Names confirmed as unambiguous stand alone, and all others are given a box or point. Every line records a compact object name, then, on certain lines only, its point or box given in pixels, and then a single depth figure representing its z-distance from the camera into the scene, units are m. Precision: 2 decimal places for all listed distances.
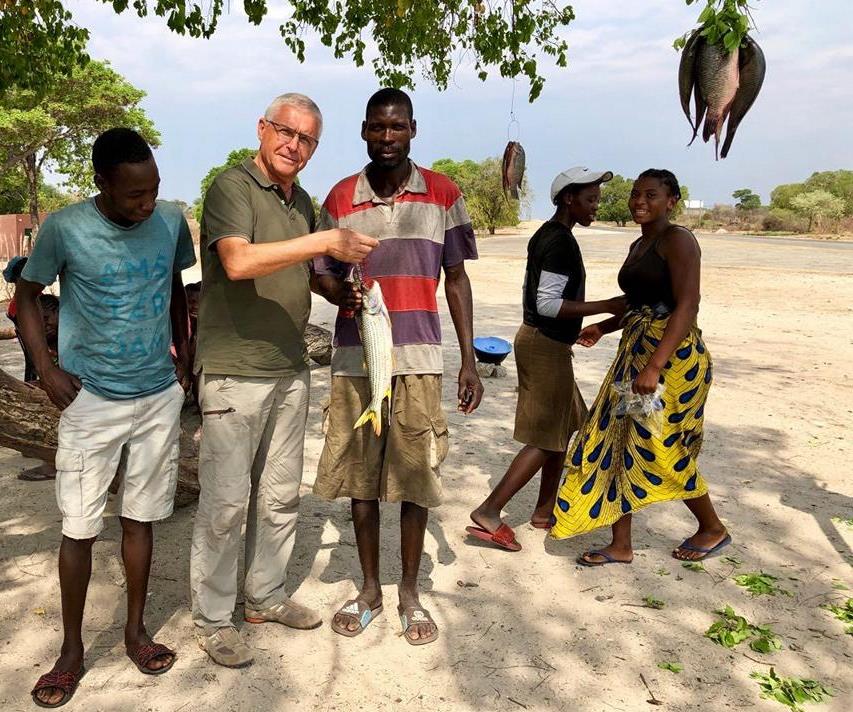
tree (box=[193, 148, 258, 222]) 41.91
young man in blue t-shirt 2.46
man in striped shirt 2.89
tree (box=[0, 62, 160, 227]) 23.22
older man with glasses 2.52
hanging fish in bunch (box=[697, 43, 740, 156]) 2.38
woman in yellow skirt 3.45
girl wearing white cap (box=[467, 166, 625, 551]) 3.69
